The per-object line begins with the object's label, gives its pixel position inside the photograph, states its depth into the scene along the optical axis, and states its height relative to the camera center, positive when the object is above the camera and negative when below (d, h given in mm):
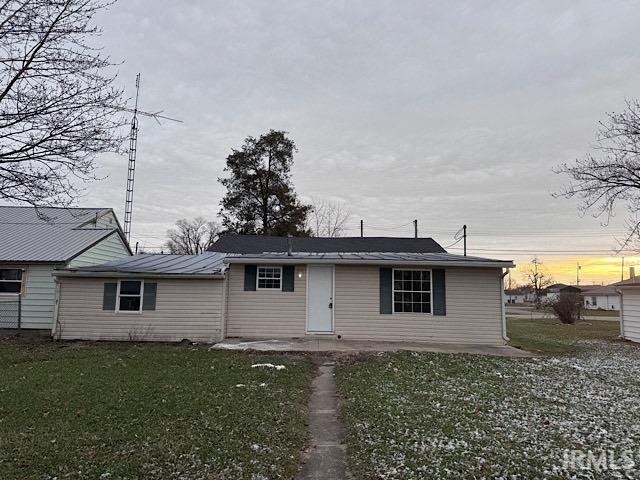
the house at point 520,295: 81125 -890
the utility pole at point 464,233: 31495 +4243
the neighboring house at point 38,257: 14164 +963
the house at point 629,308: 15781 -646
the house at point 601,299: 61875 -1165
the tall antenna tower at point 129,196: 23109 +4962
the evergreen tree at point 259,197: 30562 +6595
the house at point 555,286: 72212 +869
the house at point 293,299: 12023 -363
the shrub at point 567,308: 26422 -1090
